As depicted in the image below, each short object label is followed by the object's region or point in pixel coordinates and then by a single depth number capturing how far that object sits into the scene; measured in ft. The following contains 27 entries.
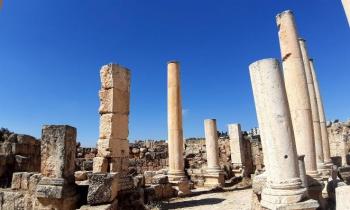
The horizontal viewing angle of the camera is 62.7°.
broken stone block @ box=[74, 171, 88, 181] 43.83
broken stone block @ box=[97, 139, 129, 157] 30.96
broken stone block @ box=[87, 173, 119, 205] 22.94
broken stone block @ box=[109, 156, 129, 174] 31.32
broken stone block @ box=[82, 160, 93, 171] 59.26
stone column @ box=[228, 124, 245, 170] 63.75
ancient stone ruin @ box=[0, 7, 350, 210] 18.98
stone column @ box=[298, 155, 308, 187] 20.74
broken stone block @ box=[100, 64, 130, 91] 32.07
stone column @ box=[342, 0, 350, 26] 21.09
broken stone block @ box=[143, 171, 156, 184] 45.80
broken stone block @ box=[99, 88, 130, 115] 31.75
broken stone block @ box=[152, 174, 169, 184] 39.52
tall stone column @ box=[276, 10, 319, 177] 27.94
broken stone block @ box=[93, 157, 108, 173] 30.81
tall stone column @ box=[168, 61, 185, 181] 44.21
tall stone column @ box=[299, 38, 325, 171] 34.47
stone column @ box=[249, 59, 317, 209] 17.57
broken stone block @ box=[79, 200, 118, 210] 21.88
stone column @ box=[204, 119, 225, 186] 50.98
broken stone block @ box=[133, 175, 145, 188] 31.71
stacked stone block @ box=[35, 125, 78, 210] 22.15
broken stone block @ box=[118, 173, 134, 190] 27.89
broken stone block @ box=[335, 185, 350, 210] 14.59
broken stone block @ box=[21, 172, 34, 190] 24.31
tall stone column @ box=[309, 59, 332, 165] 42.22
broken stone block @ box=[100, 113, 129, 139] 31.45
